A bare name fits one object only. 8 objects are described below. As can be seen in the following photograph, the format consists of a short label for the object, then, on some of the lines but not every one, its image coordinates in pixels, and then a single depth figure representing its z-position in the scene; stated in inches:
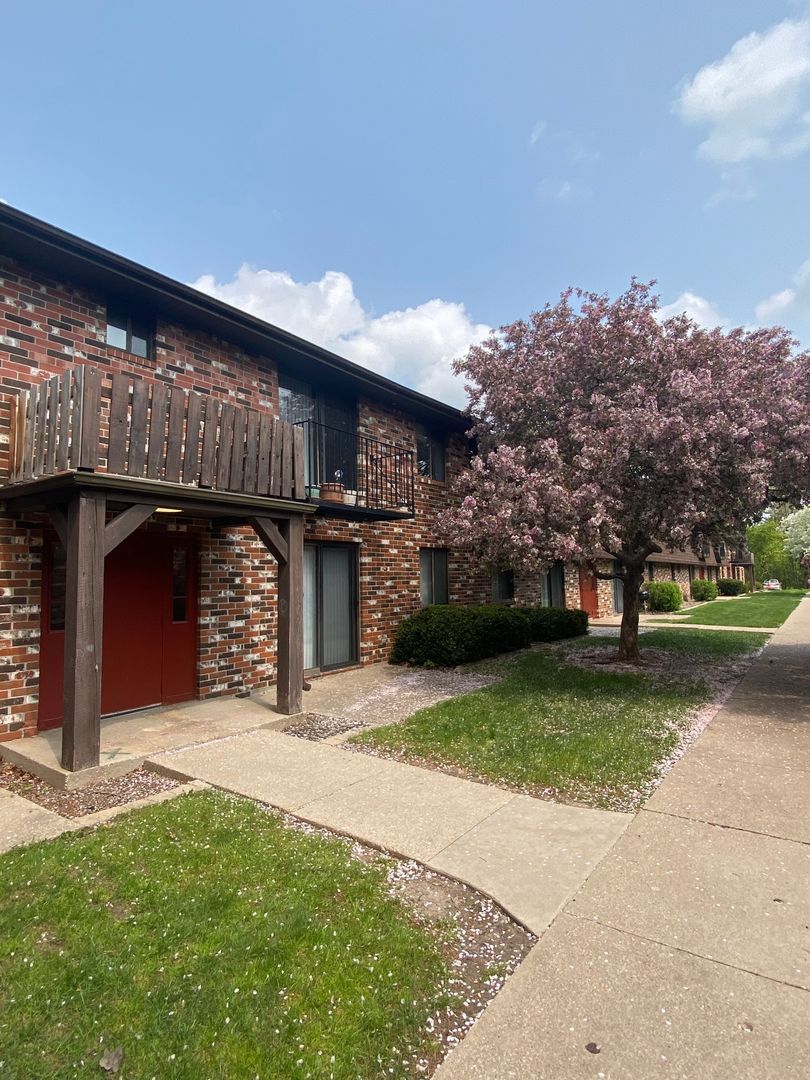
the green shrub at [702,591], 1328.7
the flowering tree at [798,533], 1859.0
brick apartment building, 206.5
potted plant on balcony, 348.5
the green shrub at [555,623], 550.3
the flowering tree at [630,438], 293.6
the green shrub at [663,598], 958.4
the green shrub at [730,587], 1590.8
